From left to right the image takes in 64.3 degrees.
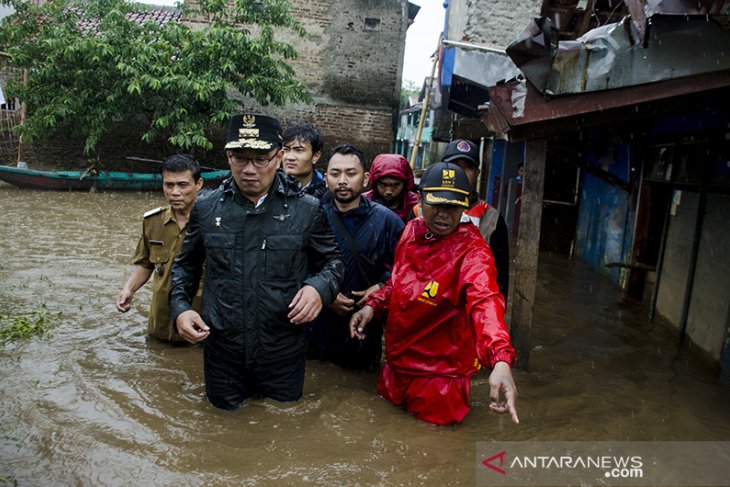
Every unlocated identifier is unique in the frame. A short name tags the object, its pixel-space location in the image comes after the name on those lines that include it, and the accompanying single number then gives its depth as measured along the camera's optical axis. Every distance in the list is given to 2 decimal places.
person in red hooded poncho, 4.68
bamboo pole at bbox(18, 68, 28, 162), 15.93
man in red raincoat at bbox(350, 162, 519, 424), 3.37
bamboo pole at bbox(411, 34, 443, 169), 16.61
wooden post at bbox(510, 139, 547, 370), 4.69
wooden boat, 14.55
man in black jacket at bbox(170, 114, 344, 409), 3.21
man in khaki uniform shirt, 4.68
